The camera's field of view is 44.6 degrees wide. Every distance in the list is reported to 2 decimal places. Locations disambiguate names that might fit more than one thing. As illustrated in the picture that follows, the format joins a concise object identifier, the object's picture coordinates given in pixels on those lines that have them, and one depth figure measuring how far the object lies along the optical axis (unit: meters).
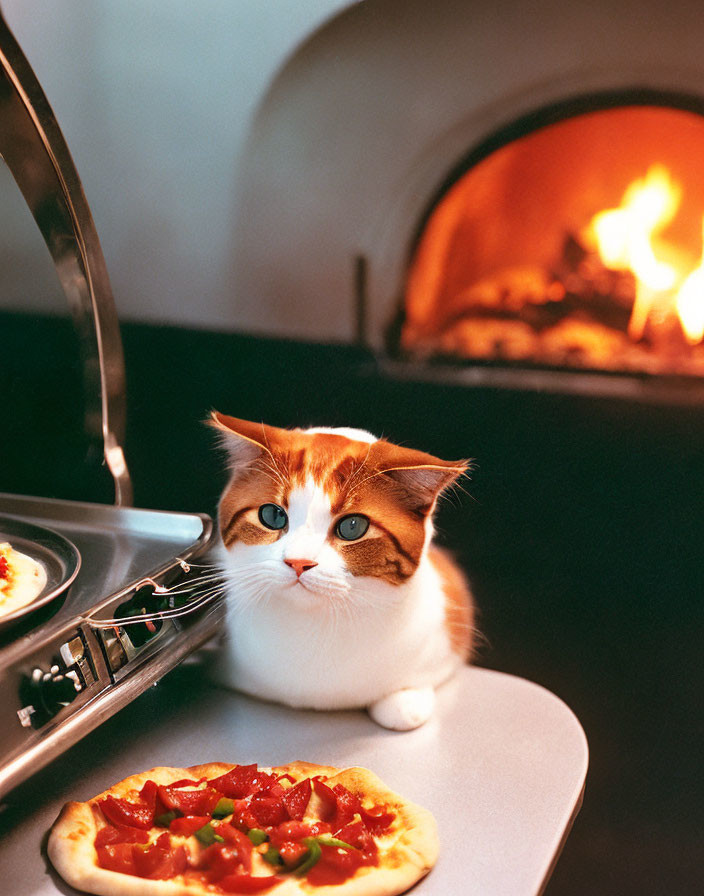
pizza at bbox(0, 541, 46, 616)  0.93
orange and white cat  1.04
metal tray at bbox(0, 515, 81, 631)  0.95
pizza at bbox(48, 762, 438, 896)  0.78
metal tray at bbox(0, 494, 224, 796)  0.81
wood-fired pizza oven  1.64
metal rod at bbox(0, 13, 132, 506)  1.11
